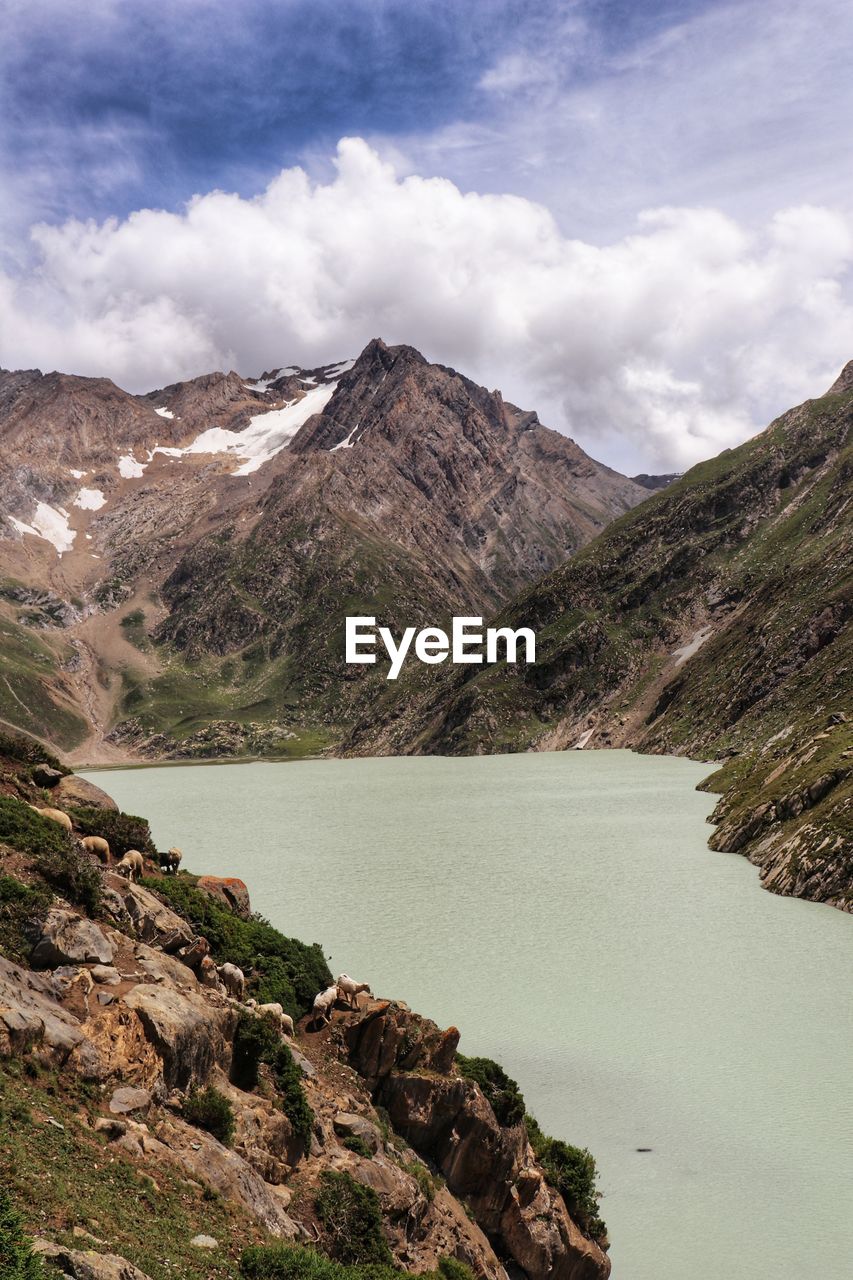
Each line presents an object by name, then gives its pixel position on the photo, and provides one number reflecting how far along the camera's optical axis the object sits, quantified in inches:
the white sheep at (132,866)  1021.8
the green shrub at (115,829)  1096.8
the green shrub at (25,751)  1206.3
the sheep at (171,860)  1204.1
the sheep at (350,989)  949.2
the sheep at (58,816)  1006.4
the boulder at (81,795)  1186.6
